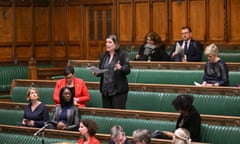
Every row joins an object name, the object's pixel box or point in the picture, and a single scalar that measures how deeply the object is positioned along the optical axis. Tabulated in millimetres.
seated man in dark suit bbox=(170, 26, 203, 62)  12040
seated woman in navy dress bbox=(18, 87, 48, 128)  10283
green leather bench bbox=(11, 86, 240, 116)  9133
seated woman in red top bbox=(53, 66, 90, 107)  10501
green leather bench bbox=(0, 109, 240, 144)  8101
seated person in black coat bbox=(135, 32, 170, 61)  12063
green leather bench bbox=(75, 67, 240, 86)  10445
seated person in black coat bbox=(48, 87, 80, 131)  9745
